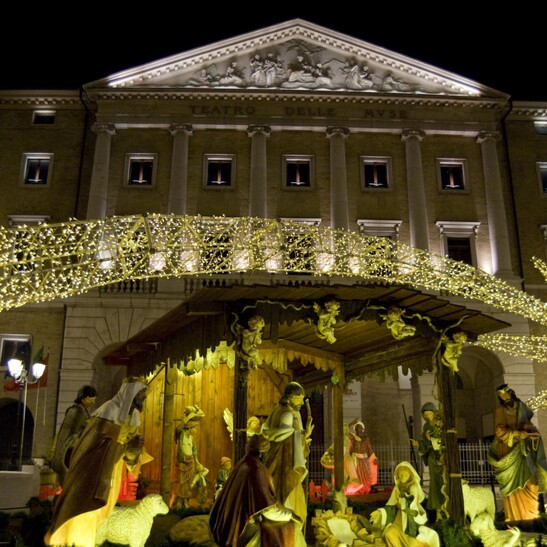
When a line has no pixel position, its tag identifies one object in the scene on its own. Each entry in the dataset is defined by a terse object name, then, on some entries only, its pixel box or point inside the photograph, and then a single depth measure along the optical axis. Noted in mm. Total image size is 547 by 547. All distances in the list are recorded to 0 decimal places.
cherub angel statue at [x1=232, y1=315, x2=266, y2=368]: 10539
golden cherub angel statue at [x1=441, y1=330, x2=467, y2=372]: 11844
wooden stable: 10711
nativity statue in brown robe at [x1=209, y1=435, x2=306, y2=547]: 7840
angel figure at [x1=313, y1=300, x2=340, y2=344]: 10875
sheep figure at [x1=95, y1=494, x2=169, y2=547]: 9867
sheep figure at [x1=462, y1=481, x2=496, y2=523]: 12055
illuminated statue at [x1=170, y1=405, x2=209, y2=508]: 15195
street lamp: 17953
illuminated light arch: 13289
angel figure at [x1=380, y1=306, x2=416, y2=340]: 11211
